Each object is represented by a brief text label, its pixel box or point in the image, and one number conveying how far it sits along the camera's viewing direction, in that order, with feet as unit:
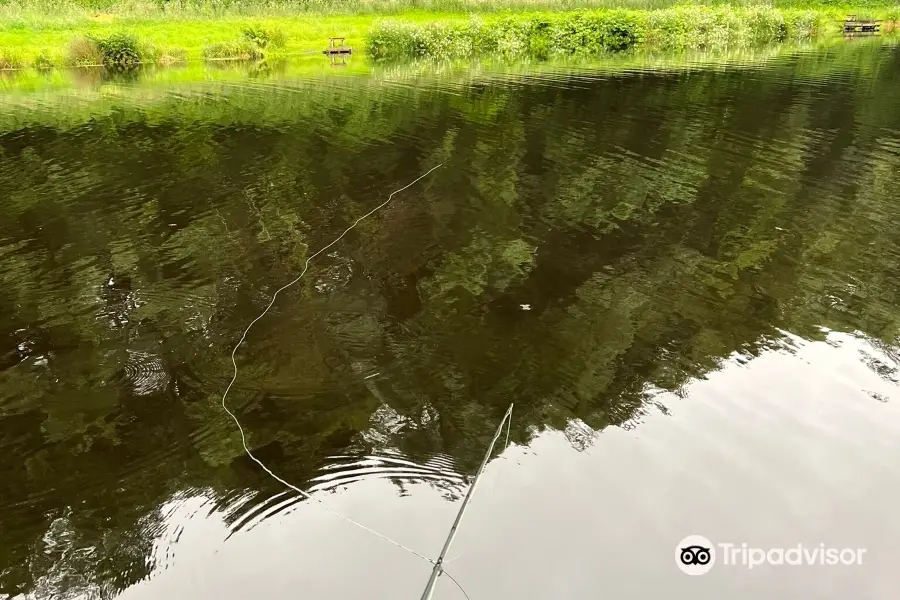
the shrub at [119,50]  122.01
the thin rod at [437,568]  12.64
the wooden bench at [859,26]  164.66
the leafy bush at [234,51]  131.64
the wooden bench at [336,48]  134.51
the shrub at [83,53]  119.44
